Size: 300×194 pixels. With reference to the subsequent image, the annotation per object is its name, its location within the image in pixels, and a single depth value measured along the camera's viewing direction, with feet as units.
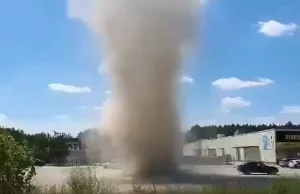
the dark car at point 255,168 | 108.21
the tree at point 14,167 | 27.46
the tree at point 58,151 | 203.21
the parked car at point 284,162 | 146.09
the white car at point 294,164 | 137.64
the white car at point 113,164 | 109.34
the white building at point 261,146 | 167.50
